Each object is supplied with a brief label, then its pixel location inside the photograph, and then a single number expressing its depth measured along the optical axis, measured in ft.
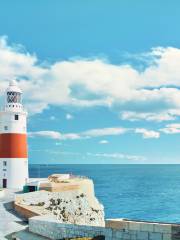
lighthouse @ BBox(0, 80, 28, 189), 152.87
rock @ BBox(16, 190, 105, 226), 115.55
